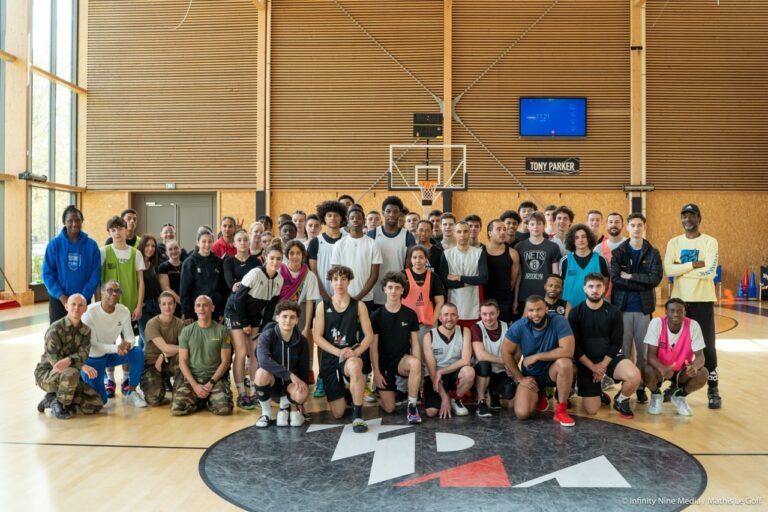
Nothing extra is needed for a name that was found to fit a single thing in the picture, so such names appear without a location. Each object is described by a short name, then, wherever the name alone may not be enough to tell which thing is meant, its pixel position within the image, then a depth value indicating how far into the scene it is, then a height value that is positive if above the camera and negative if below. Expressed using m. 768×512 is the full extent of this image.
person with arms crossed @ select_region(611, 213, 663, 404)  5.43 -0.28
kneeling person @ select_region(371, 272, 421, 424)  4.92 -0.77
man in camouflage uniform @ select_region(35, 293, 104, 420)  4.90 -1.00
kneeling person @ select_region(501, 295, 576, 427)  4.82 -0.87
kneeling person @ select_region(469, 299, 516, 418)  5.06 -0.94
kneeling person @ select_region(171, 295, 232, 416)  5.08 -1.04
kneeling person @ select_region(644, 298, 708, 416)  5.12 -0.93
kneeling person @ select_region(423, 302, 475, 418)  5.01 -0.99
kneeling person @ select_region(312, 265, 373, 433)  4.85 -0.67
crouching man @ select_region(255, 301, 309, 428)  4.71 -0.95
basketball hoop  14.21 +1.64
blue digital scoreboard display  15.07 +3.70
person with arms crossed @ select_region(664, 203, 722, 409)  5.37 -0.22
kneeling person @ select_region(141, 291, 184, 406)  5.37 -0.93
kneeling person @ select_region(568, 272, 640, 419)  5.00 -0.82
